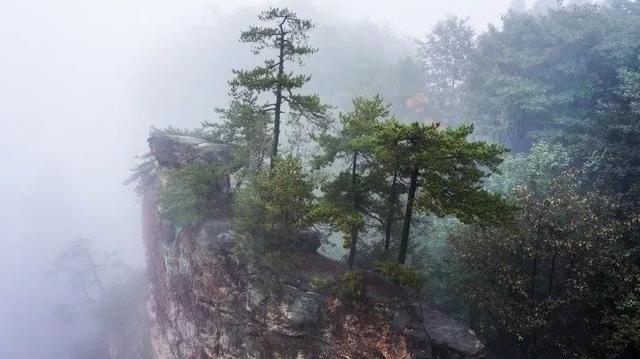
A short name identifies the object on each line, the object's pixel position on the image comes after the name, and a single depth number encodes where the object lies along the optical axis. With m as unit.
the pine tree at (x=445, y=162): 13.84
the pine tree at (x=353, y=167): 17.09
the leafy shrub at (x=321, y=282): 17.92
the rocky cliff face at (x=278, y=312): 17.59
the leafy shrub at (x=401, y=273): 16.64
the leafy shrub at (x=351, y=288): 17.48
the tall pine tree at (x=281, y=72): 18.98
